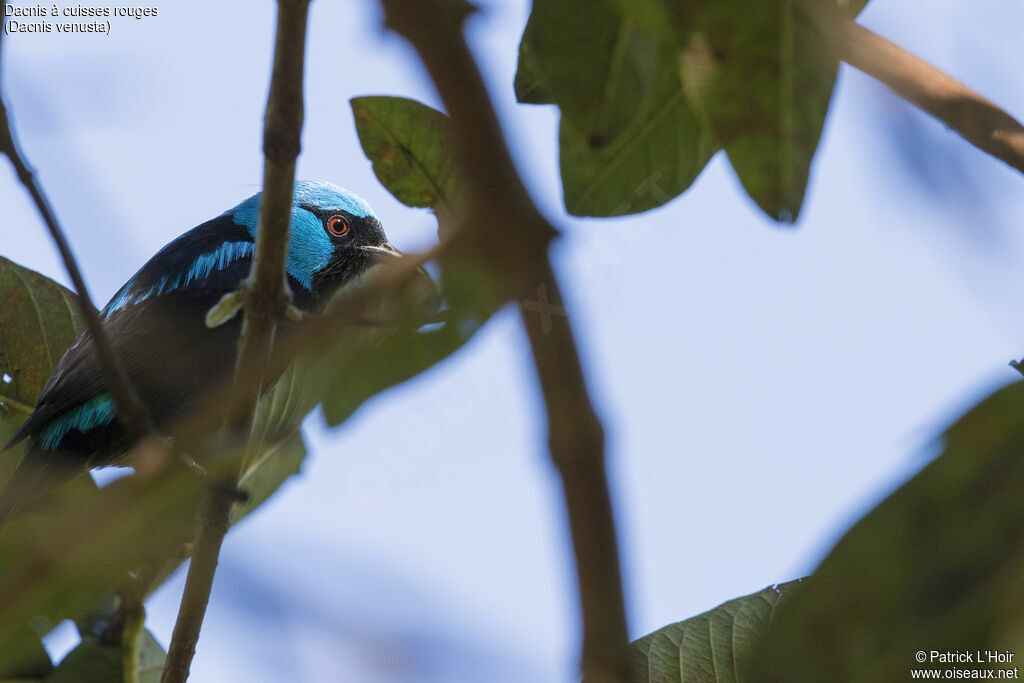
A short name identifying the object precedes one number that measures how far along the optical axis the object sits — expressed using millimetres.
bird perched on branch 8031
